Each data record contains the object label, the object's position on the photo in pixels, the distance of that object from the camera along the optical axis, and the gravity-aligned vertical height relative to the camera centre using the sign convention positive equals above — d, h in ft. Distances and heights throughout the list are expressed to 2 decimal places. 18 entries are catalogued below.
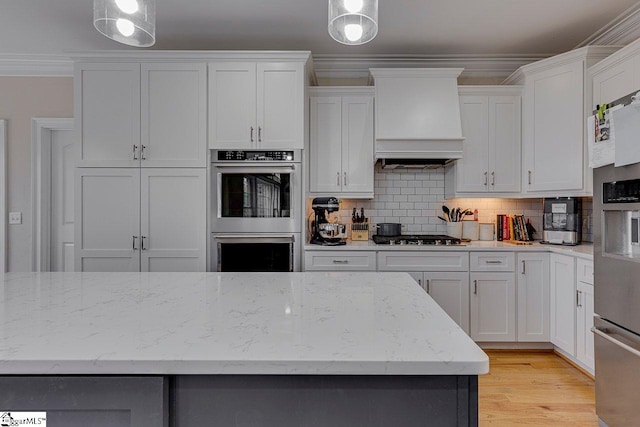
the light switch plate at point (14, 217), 11.71 -0.17
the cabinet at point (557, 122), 9.02 +2.49
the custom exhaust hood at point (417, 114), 10.11 +2.87
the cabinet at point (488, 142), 10.54 +2.14
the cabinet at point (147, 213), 9.38 -0.01
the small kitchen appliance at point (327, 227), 9.76 -0.39
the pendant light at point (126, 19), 4.02 +2.26
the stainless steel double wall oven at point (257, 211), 9.37 +0.05
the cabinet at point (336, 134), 10.67 +2.39
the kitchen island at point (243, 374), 2.38 -1.10
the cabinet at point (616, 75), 7.54 +3.19
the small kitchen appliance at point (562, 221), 9.55 -0.22
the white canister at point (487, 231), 11.05 -0.56
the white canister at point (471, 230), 11.04 -0.53
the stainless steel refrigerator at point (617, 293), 5.30 -1.28
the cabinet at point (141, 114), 9.37 +2.63
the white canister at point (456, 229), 10.99 -0.50
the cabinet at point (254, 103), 9.43 +2.94
